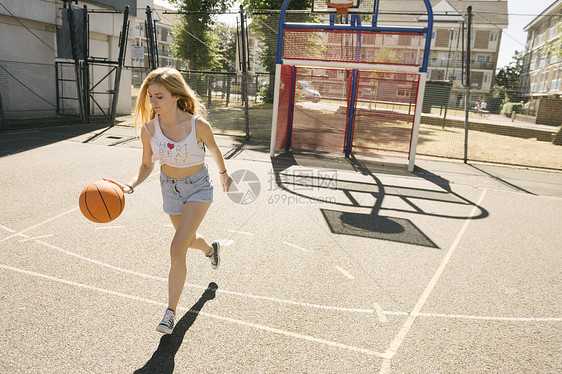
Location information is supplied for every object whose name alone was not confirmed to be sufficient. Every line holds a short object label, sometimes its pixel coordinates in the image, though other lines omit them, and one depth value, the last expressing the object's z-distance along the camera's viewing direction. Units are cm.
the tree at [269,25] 1616
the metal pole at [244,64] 1366
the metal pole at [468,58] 1168
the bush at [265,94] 2401
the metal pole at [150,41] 1642
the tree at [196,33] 2742
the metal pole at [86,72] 1659
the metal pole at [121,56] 1551
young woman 354
